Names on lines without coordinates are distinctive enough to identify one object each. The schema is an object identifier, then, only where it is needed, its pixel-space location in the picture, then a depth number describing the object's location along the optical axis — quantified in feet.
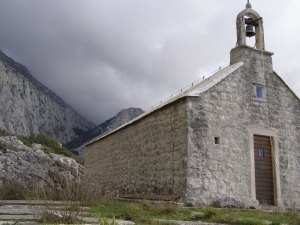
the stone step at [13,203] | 27.30
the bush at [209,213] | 21.17
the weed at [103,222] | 11.91
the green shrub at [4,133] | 98.80
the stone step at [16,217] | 17.33
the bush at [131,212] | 19.60
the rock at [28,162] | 76.07
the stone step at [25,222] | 15.10
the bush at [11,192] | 34.20
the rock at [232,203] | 28.43
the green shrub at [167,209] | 22.39
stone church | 30.30
